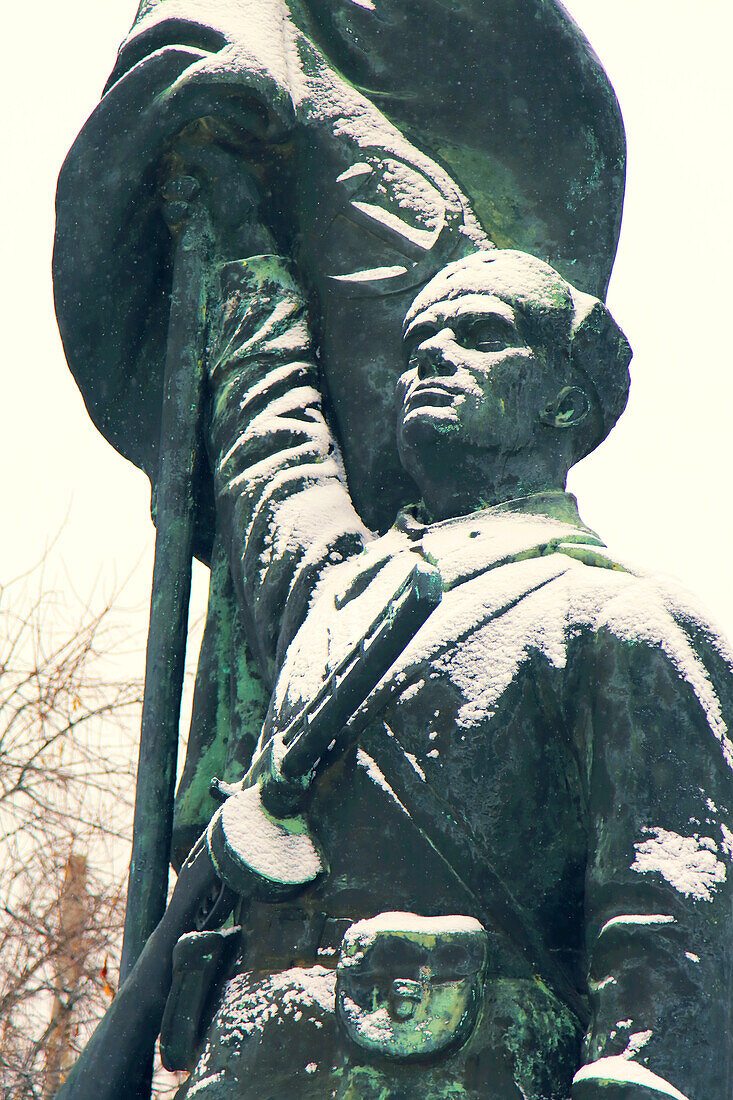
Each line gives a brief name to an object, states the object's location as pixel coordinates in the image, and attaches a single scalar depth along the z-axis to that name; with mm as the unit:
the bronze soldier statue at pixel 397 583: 5812
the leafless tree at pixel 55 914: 18297
